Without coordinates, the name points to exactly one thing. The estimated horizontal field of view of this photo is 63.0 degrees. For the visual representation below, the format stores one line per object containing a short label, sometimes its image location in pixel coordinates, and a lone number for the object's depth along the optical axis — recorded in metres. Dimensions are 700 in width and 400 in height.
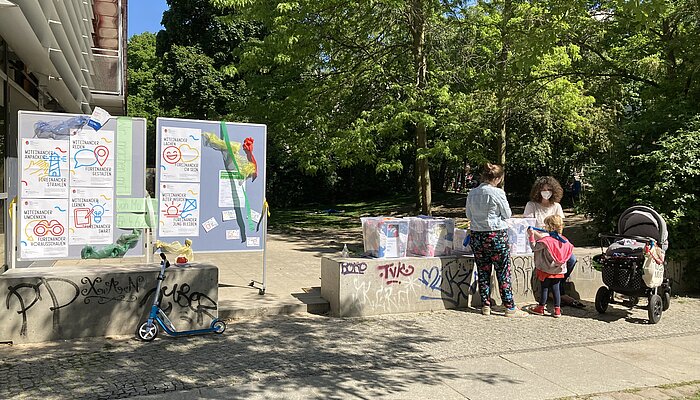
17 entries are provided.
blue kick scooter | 5.59
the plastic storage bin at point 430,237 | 7.35
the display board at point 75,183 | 5.90
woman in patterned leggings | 6.90
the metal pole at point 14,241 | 5.91
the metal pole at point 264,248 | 7.43
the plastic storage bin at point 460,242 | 7.63
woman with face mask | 7.52
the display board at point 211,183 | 6.80
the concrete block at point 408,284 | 6.80
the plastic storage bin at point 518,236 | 7.80
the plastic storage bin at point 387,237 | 7.08
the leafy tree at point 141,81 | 40.09
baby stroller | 6.72
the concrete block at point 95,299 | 5.43
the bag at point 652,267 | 6.69
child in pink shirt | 7.01
